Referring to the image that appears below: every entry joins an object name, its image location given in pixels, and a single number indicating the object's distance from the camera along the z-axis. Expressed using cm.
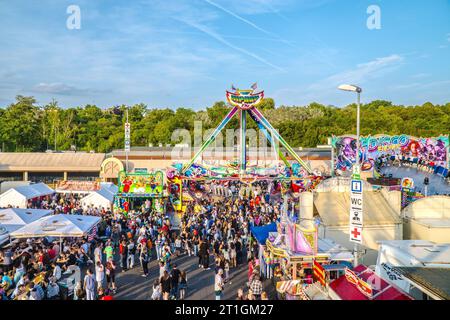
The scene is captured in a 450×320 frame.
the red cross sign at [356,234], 876
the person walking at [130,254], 1342
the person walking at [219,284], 1005
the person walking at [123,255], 1324
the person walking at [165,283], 1014
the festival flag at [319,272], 935
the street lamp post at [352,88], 907
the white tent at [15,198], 2117
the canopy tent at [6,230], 1321
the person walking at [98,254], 1199
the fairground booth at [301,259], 941
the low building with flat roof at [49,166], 3456
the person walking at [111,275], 1107
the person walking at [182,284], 1068
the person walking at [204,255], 1338
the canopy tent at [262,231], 1272
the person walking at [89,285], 985
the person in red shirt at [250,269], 1159
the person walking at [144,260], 1267
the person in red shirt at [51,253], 1267
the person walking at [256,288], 945
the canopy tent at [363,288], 741
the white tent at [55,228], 1327
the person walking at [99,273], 1088
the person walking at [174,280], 1065
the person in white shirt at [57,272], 1089
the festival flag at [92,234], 1485
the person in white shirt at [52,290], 986
